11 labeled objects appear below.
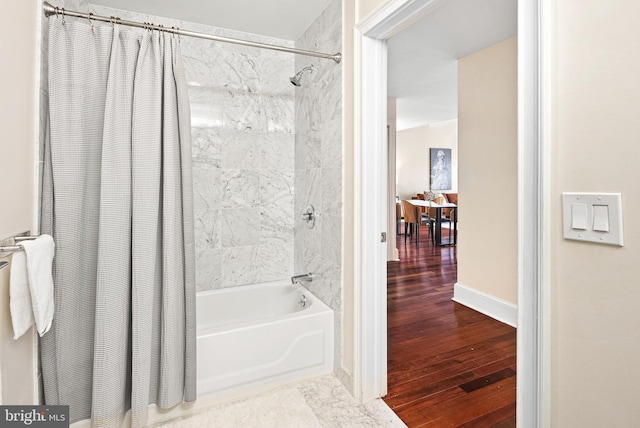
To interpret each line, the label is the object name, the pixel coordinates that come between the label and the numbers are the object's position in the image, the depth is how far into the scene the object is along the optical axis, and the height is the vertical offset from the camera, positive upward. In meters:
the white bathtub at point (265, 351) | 1.80 -0.79
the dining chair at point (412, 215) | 6.29 -0.03
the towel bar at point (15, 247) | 1.05 -0.11
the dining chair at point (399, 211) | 6.65 +0.04
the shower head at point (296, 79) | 2.30 +0.94
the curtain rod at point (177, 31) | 1.47 +0.91
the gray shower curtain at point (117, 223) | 1.50 -0.04
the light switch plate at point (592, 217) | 0.76 -0.01
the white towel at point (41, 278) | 1.15 -0.23
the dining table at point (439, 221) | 6.10 -0.15
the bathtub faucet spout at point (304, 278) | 2.40 -0.47
